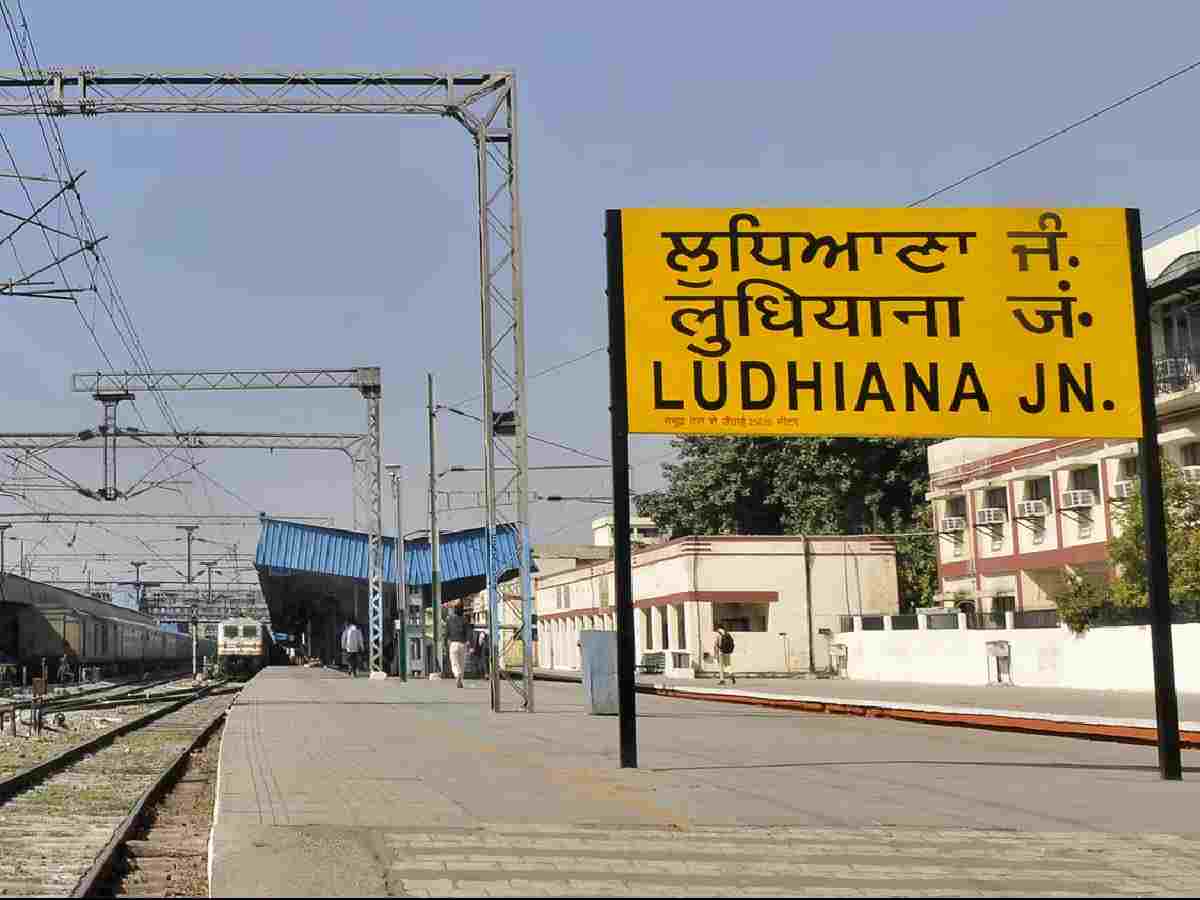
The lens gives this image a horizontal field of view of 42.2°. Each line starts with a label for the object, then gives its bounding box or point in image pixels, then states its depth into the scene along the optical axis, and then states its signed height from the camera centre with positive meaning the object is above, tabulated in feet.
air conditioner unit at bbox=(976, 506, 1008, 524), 139.03 +9.25
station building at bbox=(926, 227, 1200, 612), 112.37 +10.88
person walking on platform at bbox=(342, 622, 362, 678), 173.27 -0.10
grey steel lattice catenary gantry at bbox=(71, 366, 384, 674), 150.30 +24.22
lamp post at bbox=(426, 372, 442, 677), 138.41 +8.77
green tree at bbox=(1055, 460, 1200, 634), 101.50 +3.37
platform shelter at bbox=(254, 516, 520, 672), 176.96 +8.94
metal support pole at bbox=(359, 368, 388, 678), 150.82 +13.99
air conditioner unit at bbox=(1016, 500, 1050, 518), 131.54 +9.18
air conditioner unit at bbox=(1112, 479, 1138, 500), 114.11 +9.34
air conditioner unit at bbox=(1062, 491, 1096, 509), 123.54 +9.29
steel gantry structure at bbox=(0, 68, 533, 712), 79.10 +28.62
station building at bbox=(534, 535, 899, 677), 171.53 +3.62
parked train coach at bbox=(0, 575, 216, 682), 155.22 +1.99
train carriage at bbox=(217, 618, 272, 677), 238.07 -0.55
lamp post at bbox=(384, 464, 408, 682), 159.84 +4.25
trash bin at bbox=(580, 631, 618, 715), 73.61 -1.95
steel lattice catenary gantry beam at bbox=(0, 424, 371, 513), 152.66 +20.73
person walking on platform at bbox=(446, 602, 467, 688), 127.24 -0.58
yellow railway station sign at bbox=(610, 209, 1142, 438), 43.11 +8.43
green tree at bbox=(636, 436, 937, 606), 206.49 +18.91
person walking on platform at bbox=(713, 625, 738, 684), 124.06 -1.42
